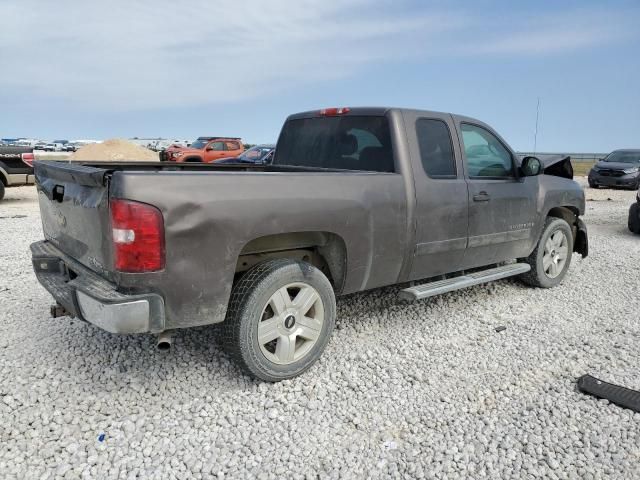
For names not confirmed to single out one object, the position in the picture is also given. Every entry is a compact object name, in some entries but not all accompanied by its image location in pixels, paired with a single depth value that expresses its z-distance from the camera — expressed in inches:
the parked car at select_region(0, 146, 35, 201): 461.7
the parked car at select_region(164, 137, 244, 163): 837.8
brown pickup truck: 108.8
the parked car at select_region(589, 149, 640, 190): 714.8
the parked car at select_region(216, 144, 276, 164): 685.9
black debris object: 124.6
